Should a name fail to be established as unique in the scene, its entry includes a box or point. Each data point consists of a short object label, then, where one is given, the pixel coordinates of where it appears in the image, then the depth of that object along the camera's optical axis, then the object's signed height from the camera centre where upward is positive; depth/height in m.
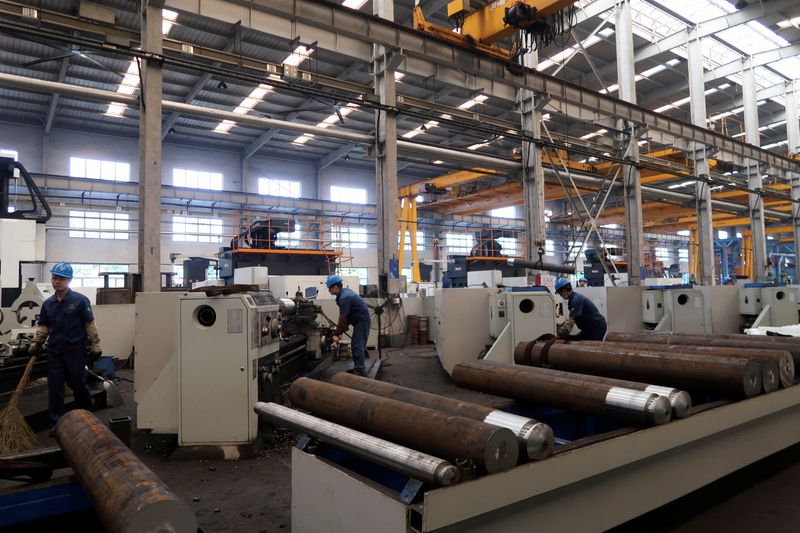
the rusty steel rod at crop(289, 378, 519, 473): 1.40 -0.49
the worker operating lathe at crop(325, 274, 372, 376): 5.70 -0.43
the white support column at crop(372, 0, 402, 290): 7.96 +2.14
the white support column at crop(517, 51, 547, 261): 9.59 +2.14
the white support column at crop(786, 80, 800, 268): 15.65 +4.77
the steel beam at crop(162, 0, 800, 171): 6.80 +3.91
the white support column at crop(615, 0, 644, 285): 11.19 +2.83
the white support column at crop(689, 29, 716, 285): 12.77 +2.43
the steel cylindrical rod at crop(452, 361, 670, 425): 1.83 -0.50
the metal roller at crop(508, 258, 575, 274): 8.65 +0.22
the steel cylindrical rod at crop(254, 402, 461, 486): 1.31 -0.52
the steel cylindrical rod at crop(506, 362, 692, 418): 1.92 -0.48
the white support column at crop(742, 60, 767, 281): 14.26 +2.95
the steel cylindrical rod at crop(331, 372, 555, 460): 1.49 -0.47
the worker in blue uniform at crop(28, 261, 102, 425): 4.09 -0.41
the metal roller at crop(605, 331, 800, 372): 2.88 -0.42
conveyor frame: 1.37 -0.72
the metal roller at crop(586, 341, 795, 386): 2.36 -0.40
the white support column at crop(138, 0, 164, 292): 5.86 +1.62
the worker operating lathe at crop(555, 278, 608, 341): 4.89 -0.40
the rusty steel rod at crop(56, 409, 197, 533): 1.31 -0.61
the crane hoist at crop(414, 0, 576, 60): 7.12 +4.19
